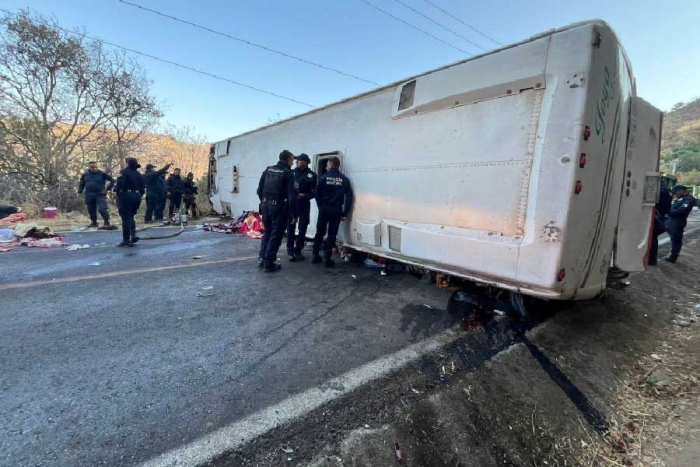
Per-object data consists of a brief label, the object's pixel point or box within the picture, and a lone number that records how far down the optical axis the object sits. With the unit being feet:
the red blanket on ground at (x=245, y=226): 28.45
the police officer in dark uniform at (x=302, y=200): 18.56
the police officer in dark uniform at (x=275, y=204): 16.43
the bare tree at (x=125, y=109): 43.68
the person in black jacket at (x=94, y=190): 27.45
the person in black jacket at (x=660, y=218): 20.30
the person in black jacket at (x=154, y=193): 32.89
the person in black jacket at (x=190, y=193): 37.84
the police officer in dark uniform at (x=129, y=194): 20.75
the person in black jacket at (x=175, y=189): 35.81
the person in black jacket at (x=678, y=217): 21.74
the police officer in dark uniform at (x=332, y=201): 16.44
